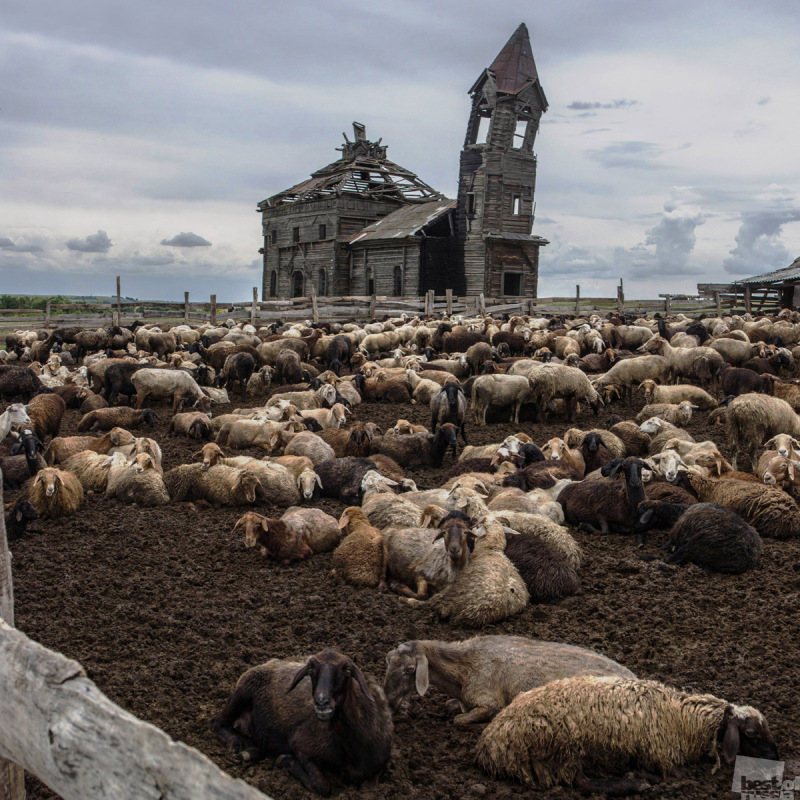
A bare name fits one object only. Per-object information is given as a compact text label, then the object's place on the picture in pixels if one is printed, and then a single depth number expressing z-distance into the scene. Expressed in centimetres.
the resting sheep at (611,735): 371
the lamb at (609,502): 777
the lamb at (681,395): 1425
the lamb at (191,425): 1215
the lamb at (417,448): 1095
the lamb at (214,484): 867
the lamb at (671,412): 1301
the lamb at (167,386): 1469
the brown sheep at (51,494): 790
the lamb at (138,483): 863
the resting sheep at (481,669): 427
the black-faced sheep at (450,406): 1279
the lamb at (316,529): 713
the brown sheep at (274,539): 691
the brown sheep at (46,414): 1181
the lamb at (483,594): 556
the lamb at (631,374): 1606
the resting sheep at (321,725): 369
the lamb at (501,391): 1406
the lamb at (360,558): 637
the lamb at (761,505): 731
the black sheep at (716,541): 646
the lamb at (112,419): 1305
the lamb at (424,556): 599
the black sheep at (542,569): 604
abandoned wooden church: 3700
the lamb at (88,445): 1027
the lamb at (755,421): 1070
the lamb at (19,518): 722
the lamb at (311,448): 1034
